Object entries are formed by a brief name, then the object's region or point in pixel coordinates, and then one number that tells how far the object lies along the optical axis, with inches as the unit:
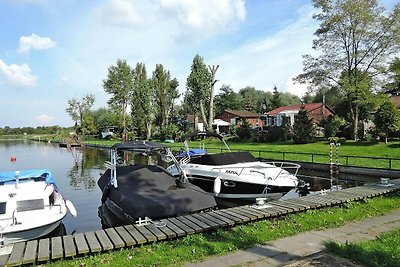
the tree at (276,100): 3023.1
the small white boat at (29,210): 314.0
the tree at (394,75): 1237.0
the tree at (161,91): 2623.0
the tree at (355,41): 1348.4
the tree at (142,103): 2559.1
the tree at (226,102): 3663.9
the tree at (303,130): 1373.0
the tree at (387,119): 1122.0
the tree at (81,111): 3233.3
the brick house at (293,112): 2116.5
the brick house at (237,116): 2926.2
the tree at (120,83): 2800.2
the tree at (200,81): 2080.5
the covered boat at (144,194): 337.1
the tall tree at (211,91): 2022.6
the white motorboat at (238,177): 480.4
